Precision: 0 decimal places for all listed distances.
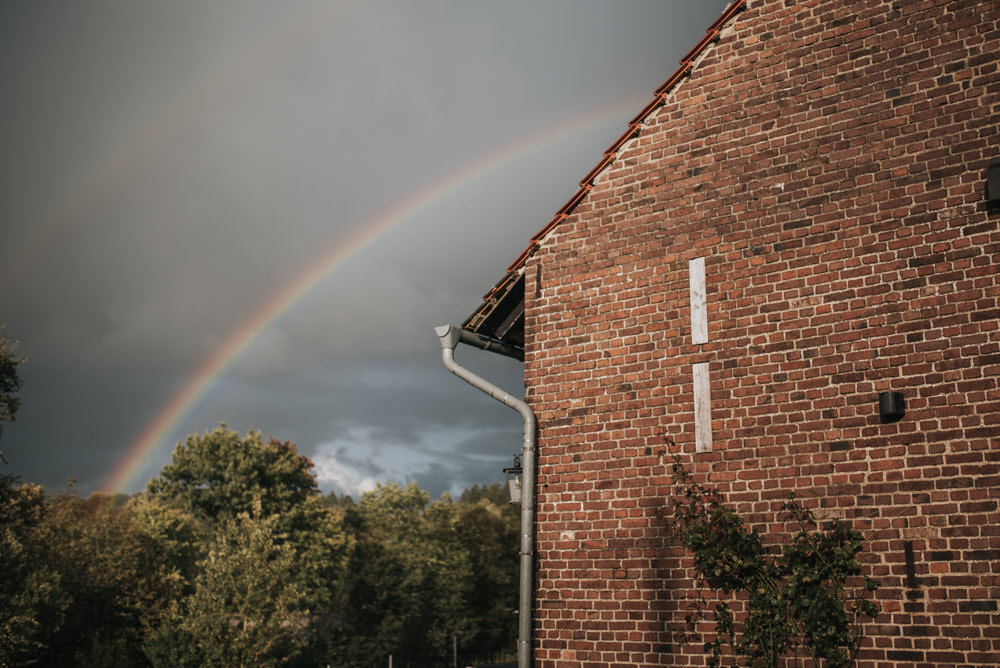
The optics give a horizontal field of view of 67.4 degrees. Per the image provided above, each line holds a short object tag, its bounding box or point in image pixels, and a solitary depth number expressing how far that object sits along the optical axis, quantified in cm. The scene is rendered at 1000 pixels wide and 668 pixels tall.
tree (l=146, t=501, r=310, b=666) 2008
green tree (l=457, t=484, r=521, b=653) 5116
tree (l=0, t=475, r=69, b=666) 2281
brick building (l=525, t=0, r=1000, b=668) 634
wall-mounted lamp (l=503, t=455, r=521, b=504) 910
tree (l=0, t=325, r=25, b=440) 2327
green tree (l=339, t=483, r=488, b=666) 4375
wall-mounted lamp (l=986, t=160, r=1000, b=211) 649
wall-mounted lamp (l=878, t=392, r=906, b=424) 653
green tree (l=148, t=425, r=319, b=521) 4638
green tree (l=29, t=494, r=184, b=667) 3047
